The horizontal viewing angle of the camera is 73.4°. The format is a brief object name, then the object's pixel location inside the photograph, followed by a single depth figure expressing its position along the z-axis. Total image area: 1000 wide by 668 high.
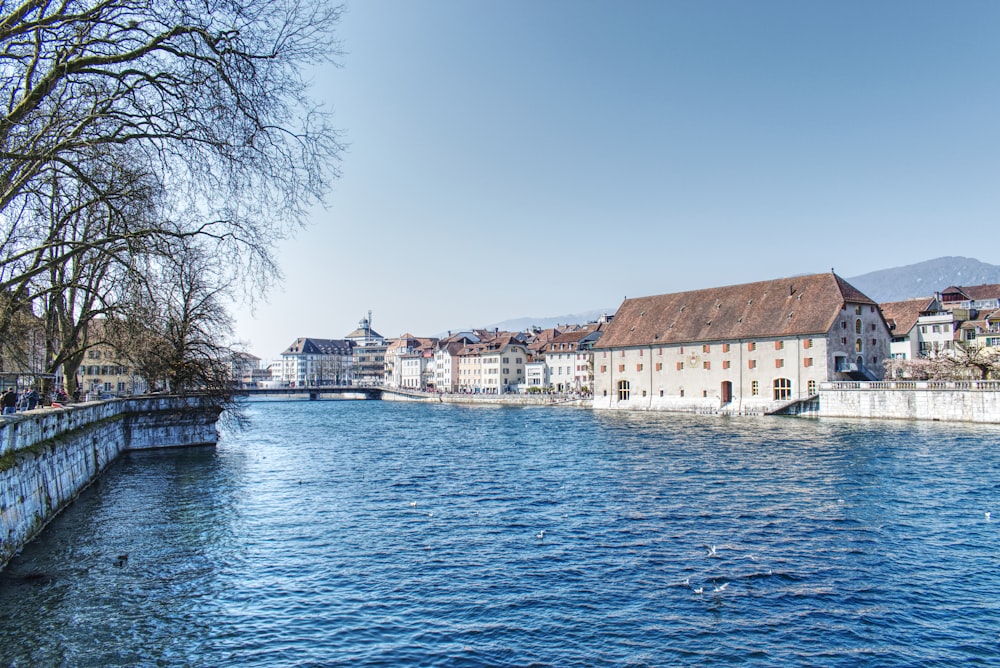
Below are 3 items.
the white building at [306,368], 197.50
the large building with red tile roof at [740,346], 61.88
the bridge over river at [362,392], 130.20
